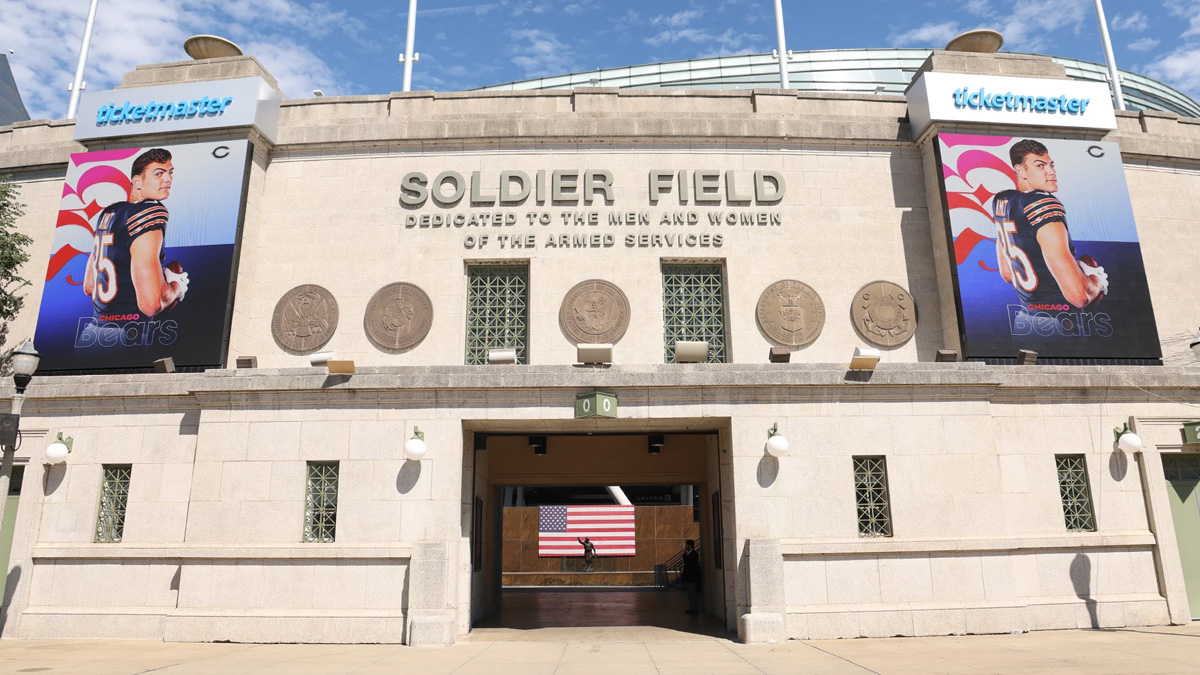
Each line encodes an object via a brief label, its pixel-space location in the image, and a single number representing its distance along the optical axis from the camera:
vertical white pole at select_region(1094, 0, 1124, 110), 22.86
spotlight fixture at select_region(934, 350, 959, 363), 15.07
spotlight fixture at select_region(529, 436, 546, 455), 18.39
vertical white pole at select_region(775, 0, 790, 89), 21.94
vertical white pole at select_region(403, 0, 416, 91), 21.67
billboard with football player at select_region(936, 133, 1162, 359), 16.97
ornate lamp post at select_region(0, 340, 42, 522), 12.88
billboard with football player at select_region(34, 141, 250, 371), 16.89
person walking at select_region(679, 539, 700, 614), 18.31
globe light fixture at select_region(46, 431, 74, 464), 14.49
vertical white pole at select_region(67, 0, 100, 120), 23.30
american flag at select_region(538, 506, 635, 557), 31.16
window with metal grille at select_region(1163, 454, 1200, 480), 15.58
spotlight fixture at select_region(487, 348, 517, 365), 14.88
